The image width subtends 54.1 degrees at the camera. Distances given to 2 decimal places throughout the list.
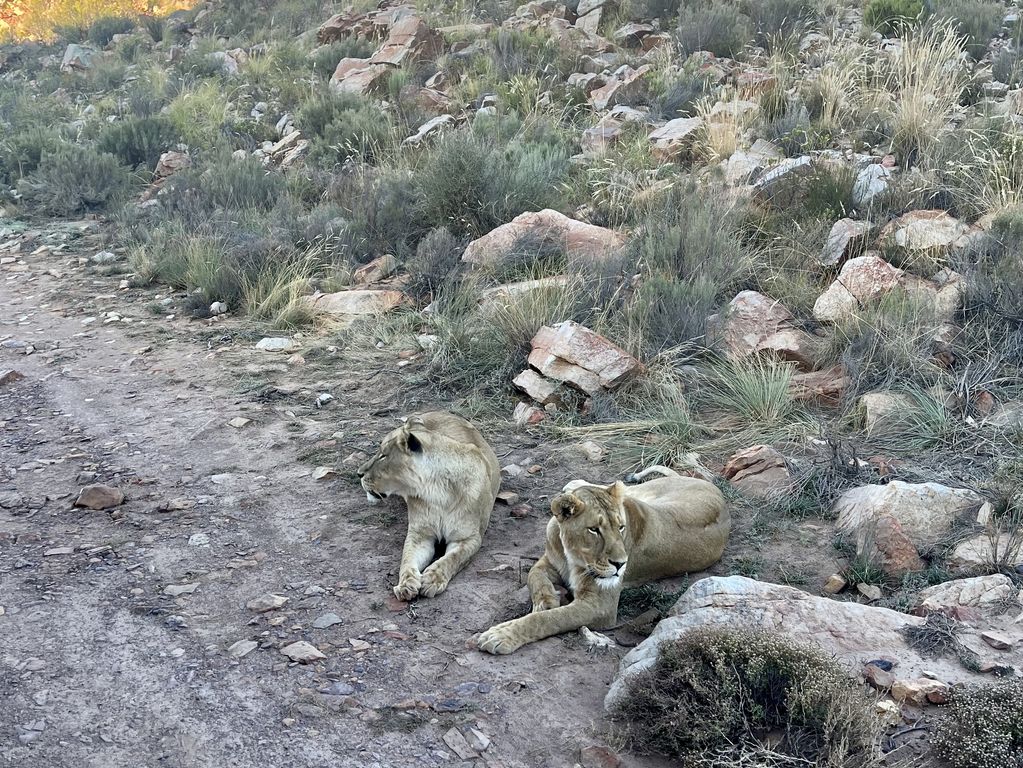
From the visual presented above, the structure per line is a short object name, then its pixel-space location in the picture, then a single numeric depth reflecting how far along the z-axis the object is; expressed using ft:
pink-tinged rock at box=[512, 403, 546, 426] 24.06
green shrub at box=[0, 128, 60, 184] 51.34
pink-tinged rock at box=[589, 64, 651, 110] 46.39
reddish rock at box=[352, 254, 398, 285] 33.88
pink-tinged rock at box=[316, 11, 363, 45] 67.51
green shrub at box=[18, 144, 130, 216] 47.47
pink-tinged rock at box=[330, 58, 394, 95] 54.95
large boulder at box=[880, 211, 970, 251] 28.68
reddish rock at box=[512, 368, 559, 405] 24.52
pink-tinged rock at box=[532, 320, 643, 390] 24.40
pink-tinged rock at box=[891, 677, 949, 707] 13.10
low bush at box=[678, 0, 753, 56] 51.03
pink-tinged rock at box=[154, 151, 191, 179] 50.44
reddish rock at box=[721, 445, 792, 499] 20.31
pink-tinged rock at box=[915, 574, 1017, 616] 15.56
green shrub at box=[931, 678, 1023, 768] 11.32
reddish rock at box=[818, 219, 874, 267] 29.27
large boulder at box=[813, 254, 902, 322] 26.13
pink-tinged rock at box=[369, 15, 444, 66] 57.11
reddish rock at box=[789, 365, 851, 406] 23.98
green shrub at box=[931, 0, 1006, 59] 46.39
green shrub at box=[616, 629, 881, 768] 11.85
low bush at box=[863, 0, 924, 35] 48.01
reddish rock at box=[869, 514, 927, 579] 17.22
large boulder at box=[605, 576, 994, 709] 13.80
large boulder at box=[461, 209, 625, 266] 31.19
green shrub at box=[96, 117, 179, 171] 52.49
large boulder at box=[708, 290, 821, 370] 25.48
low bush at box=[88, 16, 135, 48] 85.30
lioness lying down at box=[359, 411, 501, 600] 18.10
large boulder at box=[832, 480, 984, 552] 17.89
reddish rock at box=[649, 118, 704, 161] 38.37
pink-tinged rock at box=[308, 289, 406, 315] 30.94
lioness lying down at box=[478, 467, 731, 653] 15.43
